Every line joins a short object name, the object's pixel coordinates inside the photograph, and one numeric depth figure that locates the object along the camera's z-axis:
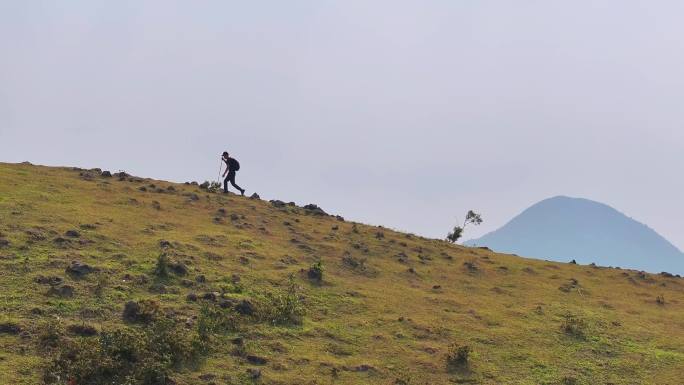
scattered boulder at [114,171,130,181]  43.34
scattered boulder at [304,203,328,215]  45.30
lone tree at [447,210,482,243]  50.50
